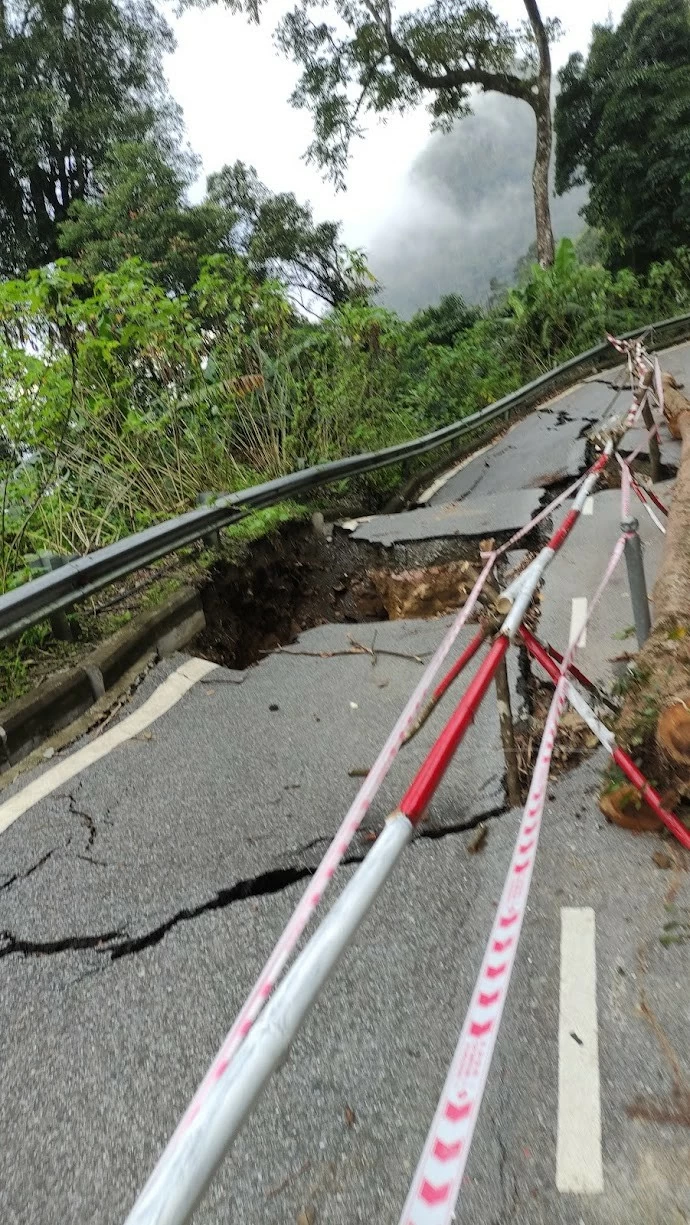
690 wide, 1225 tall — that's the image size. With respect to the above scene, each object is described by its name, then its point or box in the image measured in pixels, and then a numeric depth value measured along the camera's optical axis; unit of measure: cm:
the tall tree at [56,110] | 2472
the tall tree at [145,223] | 2002
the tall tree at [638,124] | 2542
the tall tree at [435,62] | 2317
